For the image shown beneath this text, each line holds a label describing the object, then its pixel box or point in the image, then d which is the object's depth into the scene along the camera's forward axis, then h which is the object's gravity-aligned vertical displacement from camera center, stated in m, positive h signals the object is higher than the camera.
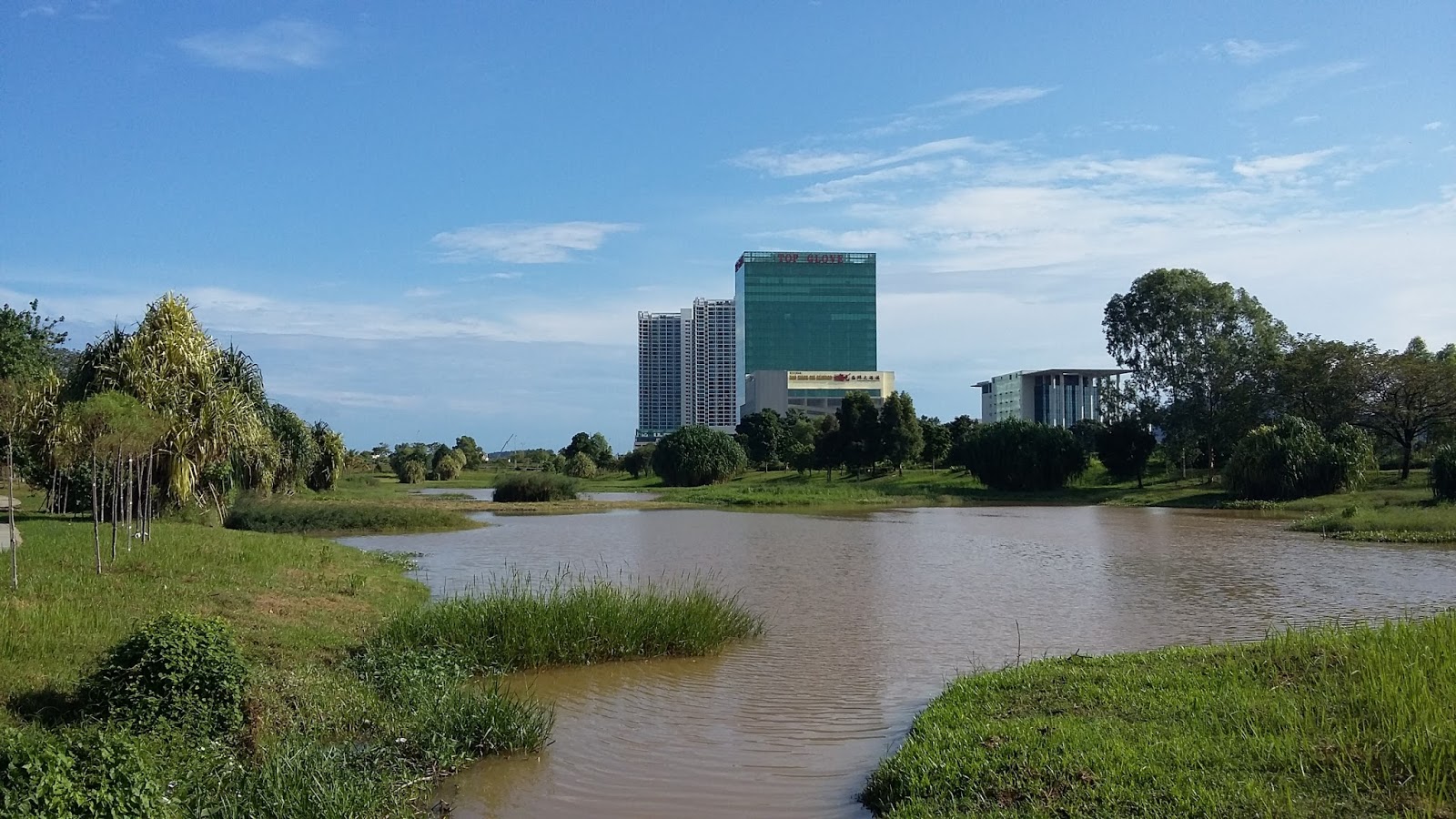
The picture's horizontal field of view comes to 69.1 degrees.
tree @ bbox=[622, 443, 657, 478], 82.75 -0.26
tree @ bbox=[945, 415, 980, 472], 58.69 +0.92
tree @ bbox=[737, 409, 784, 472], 82.69 +1.53
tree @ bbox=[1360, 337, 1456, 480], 45.37 +2.38
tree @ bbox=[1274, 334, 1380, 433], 47.50 +3.31
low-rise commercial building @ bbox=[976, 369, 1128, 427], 119.44 +6.91
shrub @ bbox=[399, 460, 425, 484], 77.12 -0.85
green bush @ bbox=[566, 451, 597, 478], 86.12 -0.61
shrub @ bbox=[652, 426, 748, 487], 68.06 +0.05
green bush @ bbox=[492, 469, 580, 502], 49.94 -1.37
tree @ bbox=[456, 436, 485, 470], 103.06 +0.81
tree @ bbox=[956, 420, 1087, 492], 55.09 -0.06
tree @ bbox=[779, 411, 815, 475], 70.62 +0.87
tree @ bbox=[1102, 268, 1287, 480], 52.78 +5.86
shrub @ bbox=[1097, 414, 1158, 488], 55.53 +0.45
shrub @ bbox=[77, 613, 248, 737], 6.69 -1.44
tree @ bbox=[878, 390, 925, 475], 63.22 +1.54
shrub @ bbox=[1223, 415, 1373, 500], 41.59 -0.25
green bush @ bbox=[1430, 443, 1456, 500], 34.28 -0.72
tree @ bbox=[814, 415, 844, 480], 66.56 +0.55
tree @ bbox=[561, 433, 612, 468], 99.25 +1.12
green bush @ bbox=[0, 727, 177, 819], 4.90 -1.52
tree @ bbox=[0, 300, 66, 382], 18.97 +2.32
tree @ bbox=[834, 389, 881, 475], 64.25 +1.61
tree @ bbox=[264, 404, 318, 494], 36.75 +0.51
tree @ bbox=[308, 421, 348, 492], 49.03 +0.00
